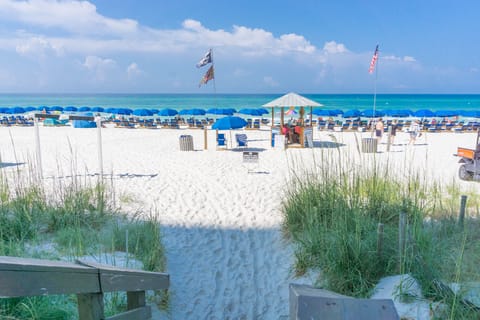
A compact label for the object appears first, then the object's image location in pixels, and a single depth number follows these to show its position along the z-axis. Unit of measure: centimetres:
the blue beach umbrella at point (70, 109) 2995
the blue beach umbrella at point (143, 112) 2520
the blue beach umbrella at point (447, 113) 2451
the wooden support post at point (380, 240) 315
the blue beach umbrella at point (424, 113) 2314
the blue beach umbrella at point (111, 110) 2692
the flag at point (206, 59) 1321
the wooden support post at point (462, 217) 404
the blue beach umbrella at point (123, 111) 2664
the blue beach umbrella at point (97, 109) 2898
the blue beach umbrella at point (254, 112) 2557
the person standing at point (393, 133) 1509
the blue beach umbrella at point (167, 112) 2464
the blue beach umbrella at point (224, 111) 2786
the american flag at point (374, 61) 1201
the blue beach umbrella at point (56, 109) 3080
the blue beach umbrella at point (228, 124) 1289
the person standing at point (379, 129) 1419
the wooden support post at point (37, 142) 645
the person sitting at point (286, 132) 1379
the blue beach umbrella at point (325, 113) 2564
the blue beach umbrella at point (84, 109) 2986
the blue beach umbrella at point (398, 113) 2665
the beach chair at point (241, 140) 1337
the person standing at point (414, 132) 1394
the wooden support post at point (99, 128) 735
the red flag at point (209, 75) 1345
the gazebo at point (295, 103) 1298
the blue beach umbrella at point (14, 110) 2688
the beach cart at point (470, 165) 802
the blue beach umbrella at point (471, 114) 2381
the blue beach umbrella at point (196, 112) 2556
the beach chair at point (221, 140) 1317
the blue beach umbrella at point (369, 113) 2470
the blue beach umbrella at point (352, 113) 2413
